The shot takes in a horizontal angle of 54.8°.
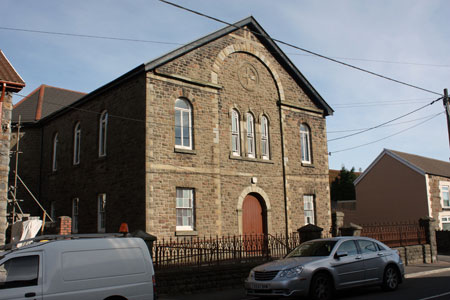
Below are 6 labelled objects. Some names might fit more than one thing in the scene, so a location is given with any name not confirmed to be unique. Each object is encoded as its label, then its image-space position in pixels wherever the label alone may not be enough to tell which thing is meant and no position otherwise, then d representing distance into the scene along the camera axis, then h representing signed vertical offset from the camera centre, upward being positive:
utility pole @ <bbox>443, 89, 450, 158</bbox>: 18.80 +4.58
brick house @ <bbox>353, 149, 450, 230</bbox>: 33.59 +1.87
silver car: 9.84 -1.35
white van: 7.22 -0.92
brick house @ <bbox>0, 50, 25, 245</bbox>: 13.87 +3.27
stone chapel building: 17.25 +3.15
